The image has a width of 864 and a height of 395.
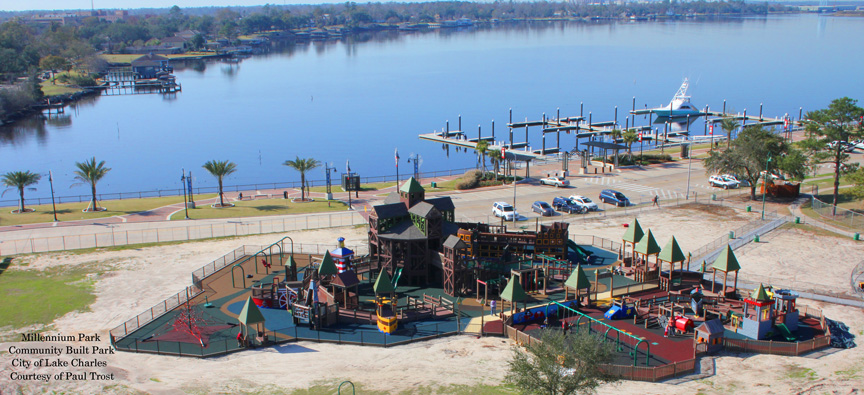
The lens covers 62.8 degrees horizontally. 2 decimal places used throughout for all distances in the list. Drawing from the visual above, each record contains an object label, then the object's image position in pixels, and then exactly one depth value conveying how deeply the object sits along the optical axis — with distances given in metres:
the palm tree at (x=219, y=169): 77.94
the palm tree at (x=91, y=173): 75.62
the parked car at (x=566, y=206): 70.38
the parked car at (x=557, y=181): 81.69
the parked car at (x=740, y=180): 79.93
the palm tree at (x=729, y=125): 99.62
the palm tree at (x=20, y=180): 74.44
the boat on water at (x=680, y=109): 155.00
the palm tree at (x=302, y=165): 81.61
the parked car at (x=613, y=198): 72.56
